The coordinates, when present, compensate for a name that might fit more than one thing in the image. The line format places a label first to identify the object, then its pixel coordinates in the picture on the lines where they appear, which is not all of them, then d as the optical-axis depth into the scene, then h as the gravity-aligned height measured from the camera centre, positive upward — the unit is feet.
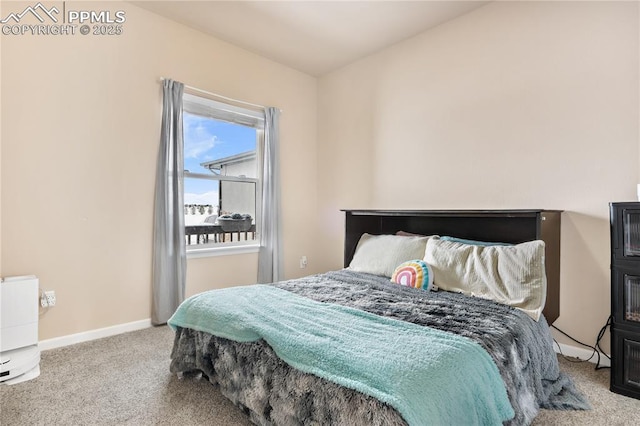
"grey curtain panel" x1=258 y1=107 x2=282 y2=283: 11.64 +0.00
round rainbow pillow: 7.11 -1.36
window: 10.41 +1.34
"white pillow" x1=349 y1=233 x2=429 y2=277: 8.25 -1.03
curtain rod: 9.90 +3.73
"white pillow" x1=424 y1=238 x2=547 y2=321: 6.02 -1.17
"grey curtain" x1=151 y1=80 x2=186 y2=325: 9.25 -0.12
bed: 3.55 -1.73
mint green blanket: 3.39 -1.71
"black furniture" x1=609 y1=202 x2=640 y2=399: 5.80 -1.56
